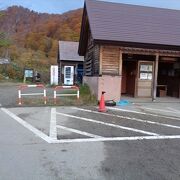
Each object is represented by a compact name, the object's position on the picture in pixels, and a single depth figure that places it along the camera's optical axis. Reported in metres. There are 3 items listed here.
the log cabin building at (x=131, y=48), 9.72
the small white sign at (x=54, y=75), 20.23
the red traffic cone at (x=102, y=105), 7.88
